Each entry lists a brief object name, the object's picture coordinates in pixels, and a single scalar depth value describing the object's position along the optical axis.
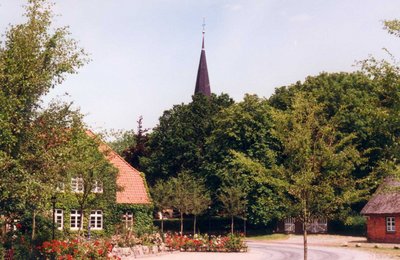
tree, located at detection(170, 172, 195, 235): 54.88
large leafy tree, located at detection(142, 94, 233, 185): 65.12
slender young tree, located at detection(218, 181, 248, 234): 54.09
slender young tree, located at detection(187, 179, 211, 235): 55.03
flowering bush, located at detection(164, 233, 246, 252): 37.22
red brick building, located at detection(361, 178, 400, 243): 46.59
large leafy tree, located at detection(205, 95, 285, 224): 56.75
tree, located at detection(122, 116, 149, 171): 73.19
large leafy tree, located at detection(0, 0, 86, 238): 19.38
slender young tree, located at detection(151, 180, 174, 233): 56.81
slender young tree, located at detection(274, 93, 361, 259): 21.05
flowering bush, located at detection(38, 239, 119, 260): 22.72
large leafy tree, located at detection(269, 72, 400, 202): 55.91
